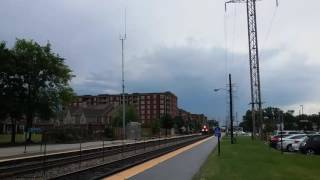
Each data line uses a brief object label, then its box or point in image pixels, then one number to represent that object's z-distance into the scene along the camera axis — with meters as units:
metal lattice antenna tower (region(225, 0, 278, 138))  41.97
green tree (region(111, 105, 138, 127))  83.14
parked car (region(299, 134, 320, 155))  19.39
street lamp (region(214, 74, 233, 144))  35.02
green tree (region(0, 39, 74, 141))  38.18
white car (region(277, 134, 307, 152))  23.48
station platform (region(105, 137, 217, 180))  12.63
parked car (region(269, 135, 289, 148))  26.98
